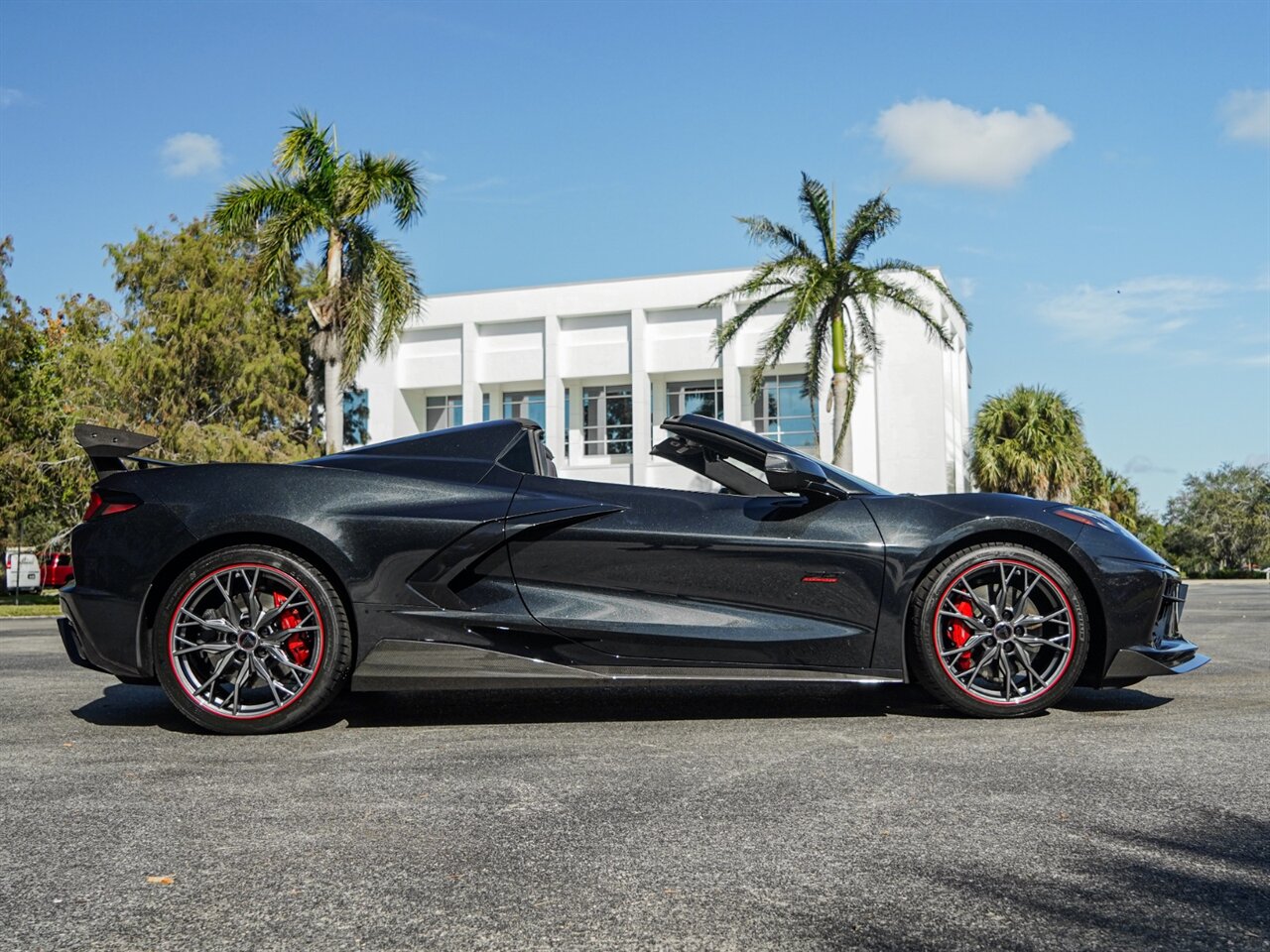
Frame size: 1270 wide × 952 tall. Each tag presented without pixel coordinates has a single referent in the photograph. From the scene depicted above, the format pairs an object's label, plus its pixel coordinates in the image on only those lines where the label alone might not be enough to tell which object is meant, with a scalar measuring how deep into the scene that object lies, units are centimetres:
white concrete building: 4088
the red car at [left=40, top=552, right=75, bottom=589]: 3662
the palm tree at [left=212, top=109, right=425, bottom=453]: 2306
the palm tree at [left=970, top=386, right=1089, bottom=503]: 3728
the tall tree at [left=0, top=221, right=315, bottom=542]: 2703
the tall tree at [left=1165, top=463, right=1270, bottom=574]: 7931
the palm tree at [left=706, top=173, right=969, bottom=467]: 2634
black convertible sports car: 452
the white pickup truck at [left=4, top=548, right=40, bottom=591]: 2816
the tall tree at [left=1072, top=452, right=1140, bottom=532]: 4172
